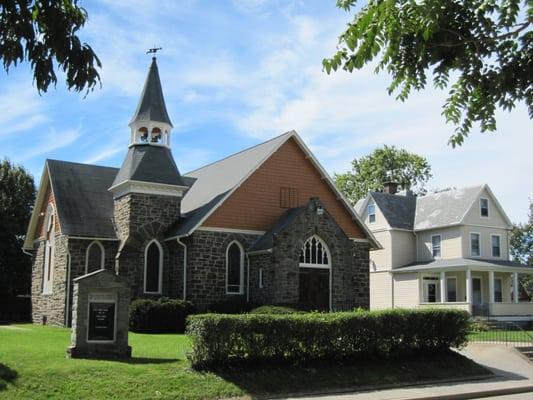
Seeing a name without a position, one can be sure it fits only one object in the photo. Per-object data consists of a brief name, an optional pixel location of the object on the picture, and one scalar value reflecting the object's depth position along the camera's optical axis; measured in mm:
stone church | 28312
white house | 40656
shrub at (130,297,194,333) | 24969
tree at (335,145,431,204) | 69500
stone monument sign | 16672
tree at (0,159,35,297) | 41281
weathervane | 32469
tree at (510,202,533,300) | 67812
